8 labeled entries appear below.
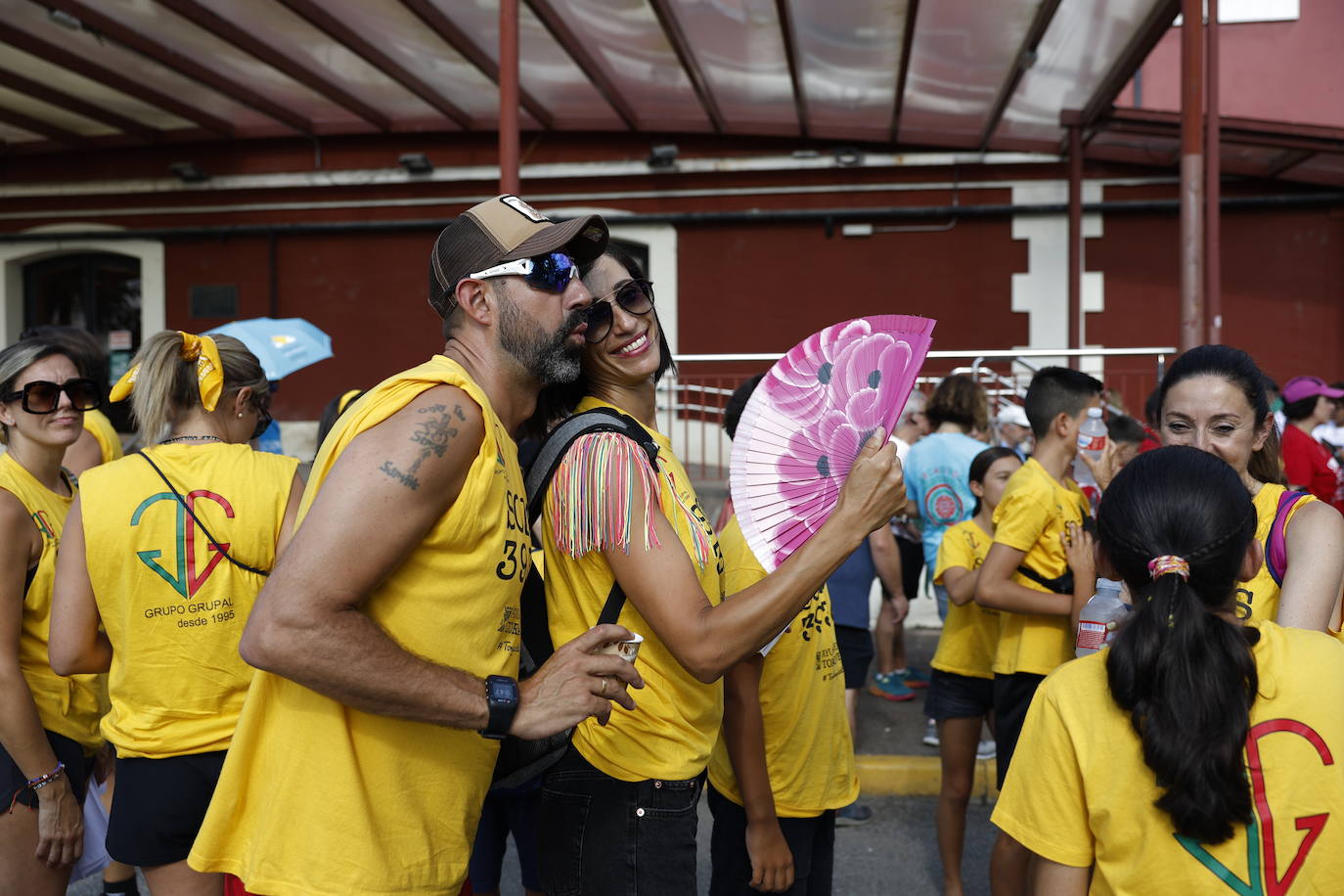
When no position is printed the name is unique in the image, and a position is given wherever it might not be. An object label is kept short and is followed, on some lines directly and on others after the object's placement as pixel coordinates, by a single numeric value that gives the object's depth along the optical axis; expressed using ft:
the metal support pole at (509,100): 20.89
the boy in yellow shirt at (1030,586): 12.08
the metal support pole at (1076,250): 33.65
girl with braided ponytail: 5.28
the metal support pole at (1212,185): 25.85
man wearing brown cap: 5.41
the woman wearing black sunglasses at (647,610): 6.40
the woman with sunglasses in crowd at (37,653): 9.07
